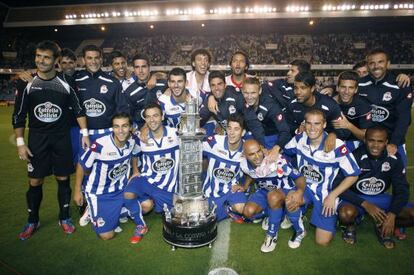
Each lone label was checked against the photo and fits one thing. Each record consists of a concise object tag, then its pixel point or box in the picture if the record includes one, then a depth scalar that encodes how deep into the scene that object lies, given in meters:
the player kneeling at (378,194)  3.21
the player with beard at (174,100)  4.00
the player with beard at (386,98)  3.81
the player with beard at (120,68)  4.68
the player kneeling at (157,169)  3.66
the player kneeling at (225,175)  3.68
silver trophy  2.94
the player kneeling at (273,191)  3.20
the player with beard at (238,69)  4.42
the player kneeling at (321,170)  3.24
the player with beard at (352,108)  3.57
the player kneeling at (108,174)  3.36
